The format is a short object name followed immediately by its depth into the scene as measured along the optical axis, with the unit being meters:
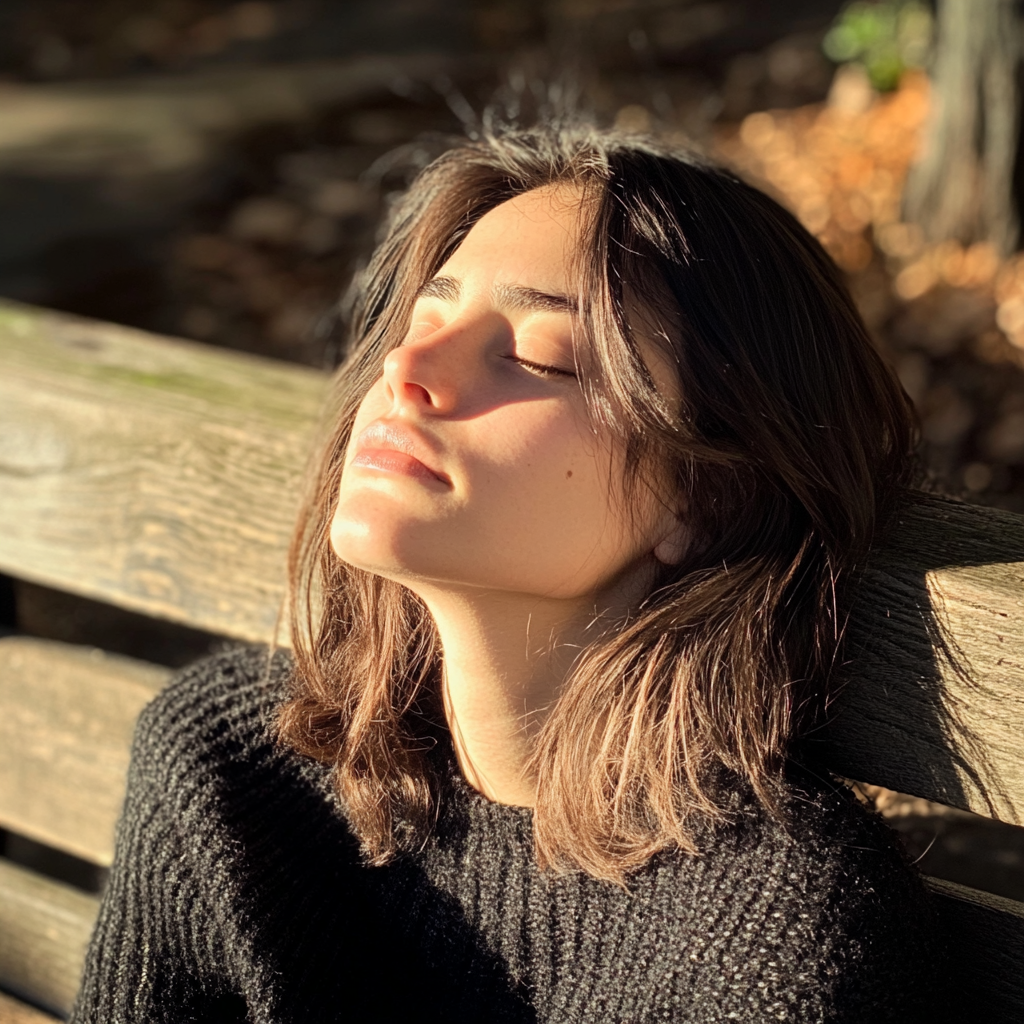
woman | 1.29
